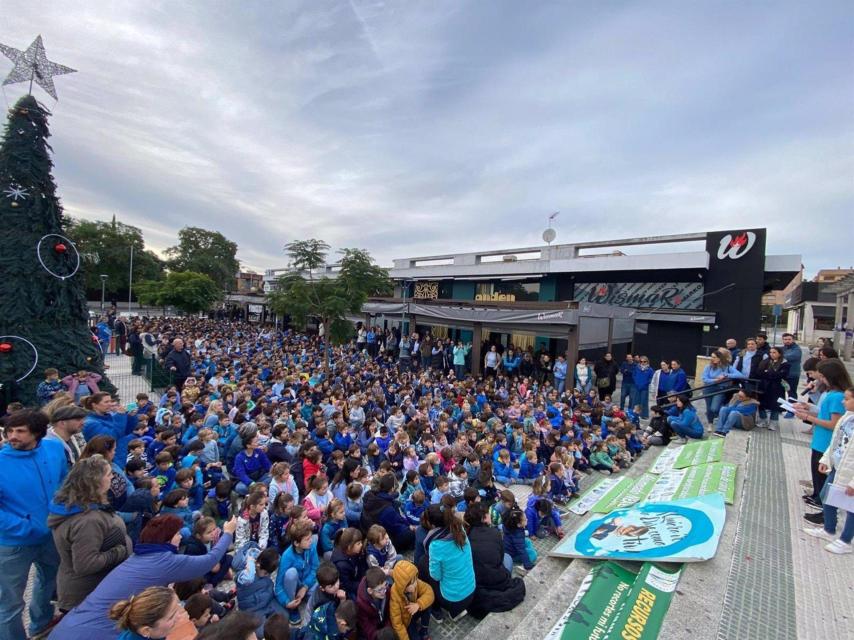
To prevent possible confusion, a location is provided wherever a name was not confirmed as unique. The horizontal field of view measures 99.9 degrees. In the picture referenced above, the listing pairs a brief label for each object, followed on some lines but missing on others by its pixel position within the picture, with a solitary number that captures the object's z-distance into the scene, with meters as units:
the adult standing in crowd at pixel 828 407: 3.86
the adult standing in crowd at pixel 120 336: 18.28
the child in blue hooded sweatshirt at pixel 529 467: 6.47
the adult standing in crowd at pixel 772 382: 7.31
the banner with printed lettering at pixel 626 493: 5.27
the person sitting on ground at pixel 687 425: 7.83
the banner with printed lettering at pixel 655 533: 3.48
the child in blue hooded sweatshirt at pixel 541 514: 4.82
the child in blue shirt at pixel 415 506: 4.59
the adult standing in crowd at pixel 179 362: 9.73
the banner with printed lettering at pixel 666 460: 6.39
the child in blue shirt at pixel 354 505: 4.37
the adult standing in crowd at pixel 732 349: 8.35
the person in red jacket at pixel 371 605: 2.90
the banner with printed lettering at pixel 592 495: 5.61
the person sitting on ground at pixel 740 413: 7.43
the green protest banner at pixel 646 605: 2.74
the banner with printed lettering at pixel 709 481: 4.77
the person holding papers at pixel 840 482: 3.23
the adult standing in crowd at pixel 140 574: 2.06
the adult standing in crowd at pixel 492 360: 14.09
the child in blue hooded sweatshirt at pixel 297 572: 3.24
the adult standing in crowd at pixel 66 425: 3.23
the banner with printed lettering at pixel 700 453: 5.97
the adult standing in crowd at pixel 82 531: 2.38
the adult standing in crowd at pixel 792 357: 7.41
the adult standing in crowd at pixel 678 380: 9.68
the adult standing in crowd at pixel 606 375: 11.34
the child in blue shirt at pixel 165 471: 4.52
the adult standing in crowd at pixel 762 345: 7.86
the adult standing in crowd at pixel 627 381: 10.59
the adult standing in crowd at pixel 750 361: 7.82
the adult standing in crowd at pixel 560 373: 12.17
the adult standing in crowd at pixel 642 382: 9.94
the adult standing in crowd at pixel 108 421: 4.20
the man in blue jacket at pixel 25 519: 2.60
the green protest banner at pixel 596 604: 2.76
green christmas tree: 7.13
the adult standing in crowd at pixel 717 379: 8.10
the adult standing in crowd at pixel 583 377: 11.23
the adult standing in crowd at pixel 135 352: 13.45
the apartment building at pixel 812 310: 37.06
